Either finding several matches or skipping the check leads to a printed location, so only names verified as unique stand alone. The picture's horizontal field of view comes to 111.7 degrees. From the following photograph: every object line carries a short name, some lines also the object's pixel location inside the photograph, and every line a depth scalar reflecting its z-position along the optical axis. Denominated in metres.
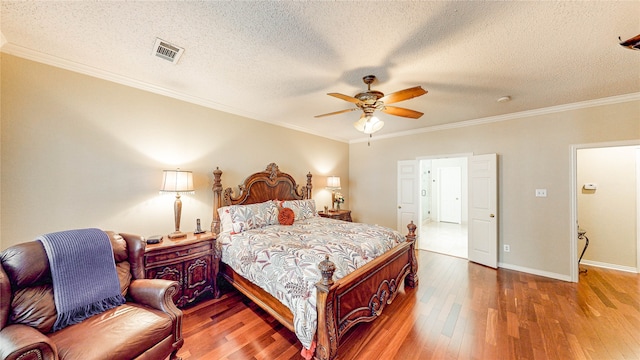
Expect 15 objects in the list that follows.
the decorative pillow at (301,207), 3.87
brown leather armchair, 1.18
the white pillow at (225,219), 3.06
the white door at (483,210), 3.84
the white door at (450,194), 8.10
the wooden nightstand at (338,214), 4.71
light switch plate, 3.51
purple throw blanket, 1.53
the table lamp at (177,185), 2.62
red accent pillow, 3.48
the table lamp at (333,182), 5.02
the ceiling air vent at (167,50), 1.93
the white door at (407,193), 4.82
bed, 1.72
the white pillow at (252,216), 3.05
